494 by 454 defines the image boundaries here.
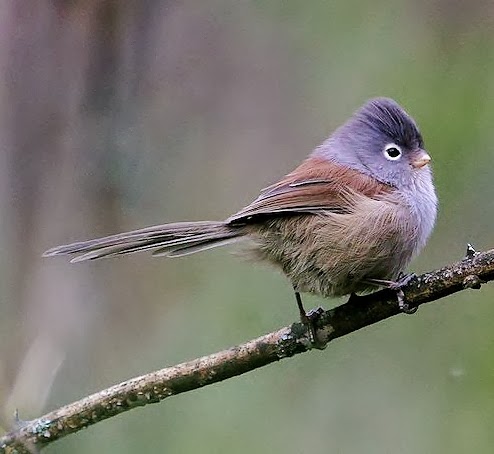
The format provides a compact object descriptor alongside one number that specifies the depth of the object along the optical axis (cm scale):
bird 736
